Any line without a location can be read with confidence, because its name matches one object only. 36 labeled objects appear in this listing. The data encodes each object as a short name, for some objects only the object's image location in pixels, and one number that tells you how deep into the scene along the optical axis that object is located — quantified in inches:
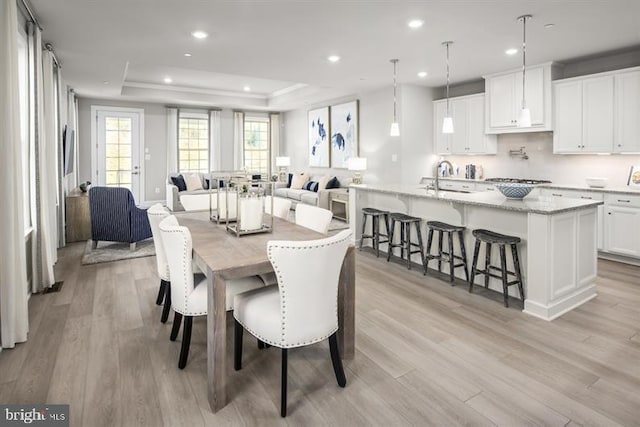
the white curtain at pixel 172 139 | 382.9
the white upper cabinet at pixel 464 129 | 252.8
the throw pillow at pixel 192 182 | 345.1
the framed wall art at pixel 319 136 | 358.0
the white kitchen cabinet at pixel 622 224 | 179.8
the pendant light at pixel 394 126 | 201.0
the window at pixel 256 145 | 426.9
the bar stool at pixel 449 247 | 156.9
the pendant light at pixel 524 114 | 145.4
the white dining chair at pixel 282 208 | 140.2
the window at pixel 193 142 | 393.4
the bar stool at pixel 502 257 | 133.5
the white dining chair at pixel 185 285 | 89.0
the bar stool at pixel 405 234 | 177.5
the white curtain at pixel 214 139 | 403.0
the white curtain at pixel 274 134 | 435.5
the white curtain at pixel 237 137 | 415.8
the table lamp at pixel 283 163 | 400.2
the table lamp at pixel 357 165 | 290.5
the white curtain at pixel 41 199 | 146.3
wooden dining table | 78.1
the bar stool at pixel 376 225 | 200.6
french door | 358.6
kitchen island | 124.3
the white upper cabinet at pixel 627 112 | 183.6
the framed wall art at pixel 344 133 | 318.3
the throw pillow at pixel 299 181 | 368.5
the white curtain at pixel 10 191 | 102.1
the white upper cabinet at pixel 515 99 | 214.1
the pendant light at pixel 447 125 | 176.1
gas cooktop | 229.7
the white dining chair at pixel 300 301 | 73.6
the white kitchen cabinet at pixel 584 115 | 193.5
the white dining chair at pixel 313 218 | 118.0
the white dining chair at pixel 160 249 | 112.2
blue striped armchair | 205.6
